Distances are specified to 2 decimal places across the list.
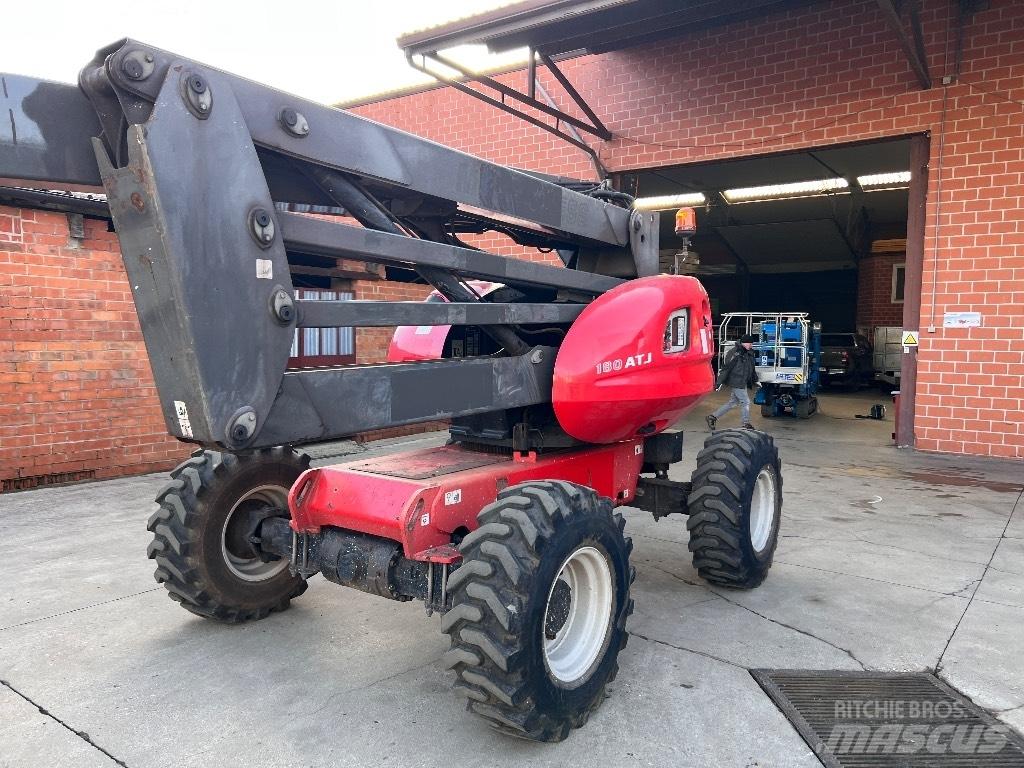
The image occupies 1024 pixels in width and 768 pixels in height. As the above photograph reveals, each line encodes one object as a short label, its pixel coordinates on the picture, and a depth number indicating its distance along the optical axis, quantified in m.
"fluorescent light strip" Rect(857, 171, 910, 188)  16.77
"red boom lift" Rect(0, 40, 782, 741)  2.30
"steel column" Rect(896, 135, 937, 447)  9.77
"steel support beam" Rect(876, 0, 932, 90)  7.58
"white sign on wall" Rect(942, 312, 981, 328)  9.45
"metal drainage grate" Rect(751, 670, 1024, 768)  2.85
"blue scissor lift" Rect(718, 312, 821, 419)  15.18
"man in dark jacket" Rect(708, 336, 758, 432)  12.26
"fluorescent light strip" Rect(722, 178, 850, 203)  17.88
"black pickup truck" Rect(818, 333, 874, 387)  21.12
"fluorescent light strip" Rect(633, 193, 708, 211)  19.47
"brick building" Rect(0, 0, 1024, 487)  7.41
